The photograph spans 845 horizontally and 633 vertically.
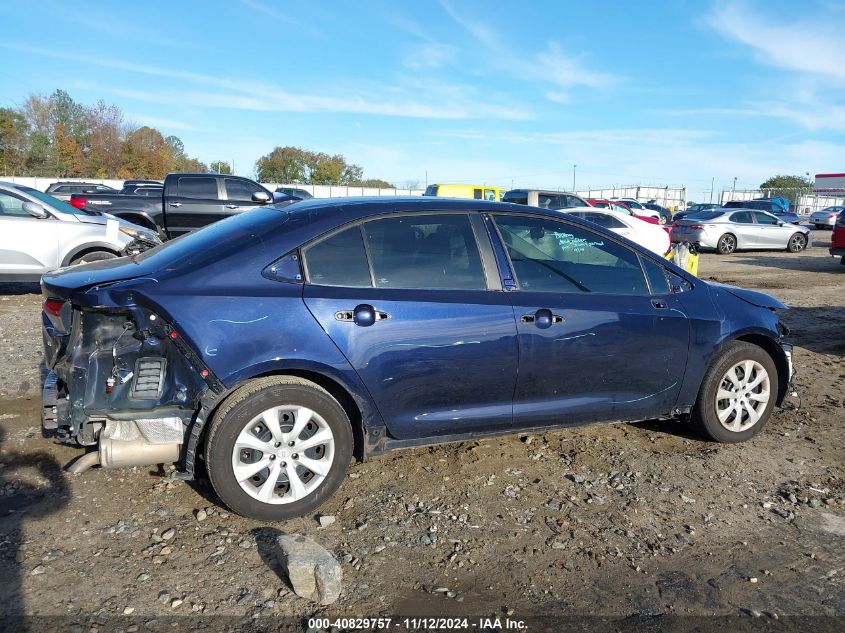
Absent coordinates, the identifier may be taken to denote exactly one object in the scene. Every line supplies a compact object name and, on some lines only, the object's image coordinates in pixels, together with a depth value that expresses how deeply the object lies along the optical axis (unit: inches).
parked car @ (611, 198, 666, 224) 1255.7
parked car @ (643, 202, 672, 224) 1298.7
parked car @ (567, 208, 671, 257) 534.3
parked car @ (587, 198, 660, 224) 987.8
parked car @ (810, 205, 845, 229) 1384.0
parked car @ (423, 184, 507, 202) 893.6
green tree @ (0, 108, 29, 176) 2170.3
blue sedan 127.0
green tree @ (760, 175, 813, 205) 3063.5
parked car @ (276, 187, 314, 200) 1159.5
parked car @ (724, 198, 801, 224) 1128.8
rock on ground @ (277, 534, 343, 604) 108.7
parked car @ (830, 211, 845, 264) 589.6
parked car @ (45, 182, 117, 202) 1040.2
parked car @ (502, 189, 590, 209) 722.6
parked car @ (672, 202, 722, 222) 1523.6
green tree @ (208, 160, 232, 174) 2822.3
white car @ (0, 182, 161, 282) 356.8
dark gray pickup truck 515.5
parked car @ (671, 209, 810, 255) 765.3
